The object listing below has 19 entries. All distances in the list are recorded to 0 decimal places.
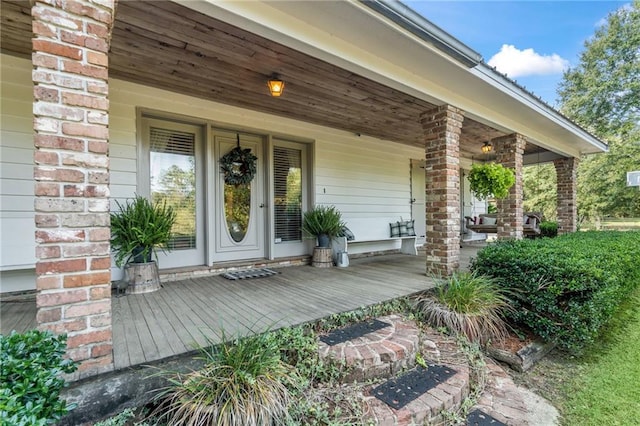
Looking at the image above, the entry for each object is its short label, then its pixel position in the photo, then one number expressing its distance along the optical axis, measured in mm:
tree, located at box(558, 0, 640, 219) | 13172
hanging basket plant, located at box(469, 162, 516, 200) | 4406
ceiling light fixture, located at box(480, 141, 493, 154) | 6453
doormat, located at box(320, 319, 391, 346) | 2387
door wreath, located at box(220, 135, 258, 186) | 4508
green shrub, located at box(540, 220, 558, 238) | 9055
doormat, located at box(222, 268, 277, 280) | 4062
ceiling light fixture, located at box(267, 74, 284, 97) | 3424
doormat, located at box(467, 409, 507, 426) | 1947
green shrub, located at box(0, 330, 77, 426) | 988
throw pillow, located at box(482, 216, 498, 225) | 8344
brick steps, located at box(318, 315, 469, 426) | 1824
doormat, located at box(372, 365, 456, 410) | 1937
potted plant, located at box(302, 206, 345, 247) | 4938
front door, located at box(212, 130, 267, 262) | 4477
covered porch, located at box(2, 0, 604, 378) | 1632
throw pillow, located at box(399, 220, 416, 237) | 6688
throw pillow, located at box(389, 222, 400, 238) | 6609
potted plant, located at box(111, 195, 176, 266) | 3221
